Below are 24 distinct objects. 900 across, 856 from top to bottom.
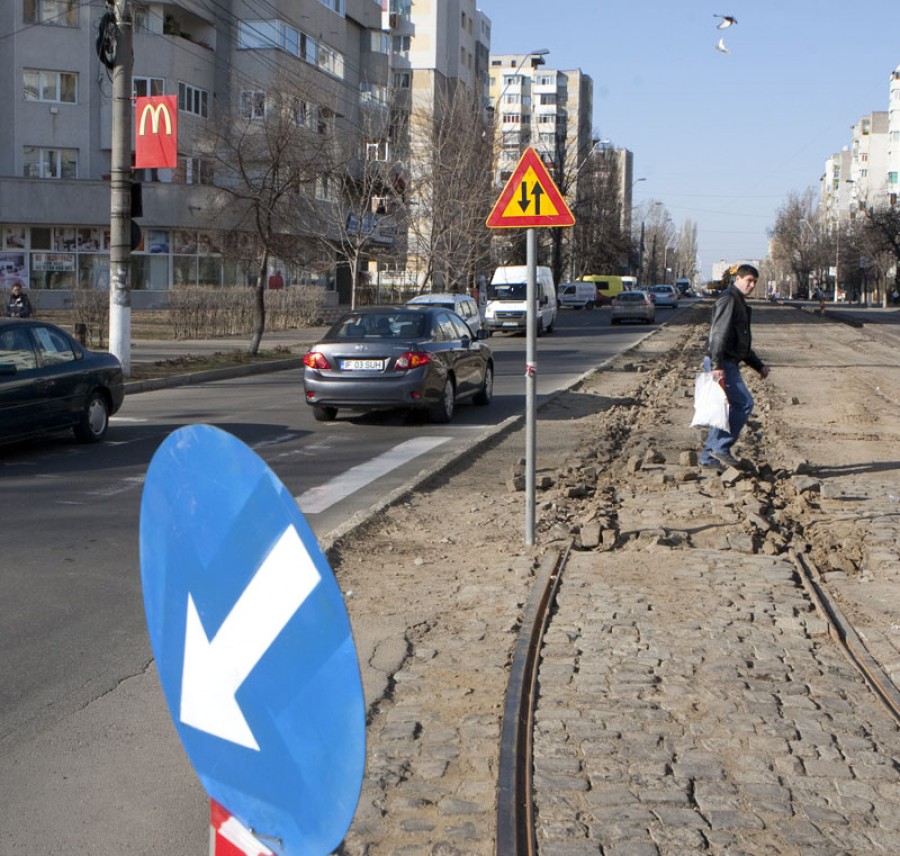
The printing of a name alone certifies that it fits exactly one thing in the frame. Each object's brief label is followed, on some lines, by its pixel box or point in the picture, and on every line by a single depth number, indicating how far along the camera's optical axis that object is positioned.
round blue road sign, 1.73
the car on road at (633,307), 54.97
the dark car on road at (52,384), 12.29
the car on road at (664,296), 89.19
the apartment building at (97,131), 47.84
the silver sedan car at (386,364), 15.41
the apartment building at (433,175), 44.03
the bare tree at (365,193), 36.06
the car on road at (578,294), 85.62
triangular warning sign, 7.62
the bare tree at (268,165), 27.72
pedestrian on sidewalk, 31.41
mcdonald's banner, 21.95
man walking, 10.74
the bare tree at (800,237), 148.00
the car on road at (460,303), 30.39
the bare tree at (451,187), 44.09
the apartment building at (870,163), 133.00
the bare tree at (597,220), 89.56
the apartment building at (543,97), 149.62
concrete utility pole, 21.31
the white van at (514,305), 42.81
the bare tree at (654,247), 170.38
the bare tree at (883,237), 89.88
